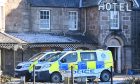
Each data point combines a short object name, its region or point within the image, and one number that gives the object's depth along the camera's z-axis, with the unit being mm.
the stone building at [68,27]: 45094
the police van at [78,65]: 34969
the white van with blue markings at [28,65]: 35162
